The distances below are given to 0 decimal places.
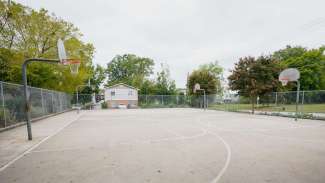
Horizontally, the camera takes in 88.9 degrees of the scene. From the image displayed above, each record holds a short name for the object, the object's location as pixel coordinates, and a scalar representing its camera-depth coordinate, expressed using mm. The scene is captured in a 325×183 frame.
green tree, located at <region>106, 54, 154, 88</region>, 53219
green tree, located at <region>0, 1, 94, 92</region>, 15664
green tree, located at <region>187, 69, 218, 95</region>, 27898
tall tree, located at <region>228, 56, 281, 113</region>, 17531
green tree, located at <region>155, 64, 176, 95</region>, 34184
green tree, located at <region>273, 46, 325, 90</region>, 31516
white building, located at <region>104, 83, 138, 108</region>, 32094
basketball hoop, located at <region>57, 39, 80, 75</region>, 6330
